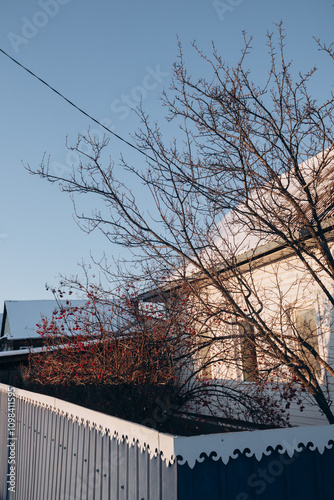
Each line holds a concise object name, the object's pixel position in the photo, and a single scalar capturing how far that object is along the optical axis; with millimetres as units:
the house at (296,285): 5102
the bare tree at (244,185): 5121
